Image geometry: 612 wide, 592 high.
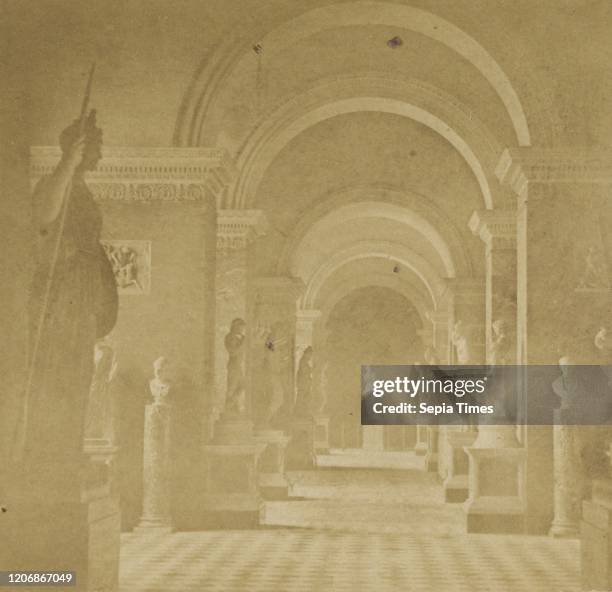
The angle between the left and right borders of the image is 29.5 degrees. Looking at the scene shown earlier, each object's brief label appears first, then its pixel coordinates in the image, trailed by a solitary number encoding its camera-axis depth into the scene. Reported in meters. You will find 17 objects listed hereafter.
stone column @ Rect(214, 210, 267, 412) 19.64
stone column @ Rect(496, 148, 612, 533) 14.45
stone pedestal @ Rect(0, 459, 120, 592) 7.84
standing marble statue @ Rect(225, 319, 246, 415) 16.20
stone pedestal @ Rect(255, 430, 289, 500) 19.45
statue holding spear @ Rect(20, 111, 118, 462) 7.91
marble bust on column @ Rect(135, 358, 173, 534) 14.02
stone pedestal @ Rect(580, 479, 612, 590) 8.44
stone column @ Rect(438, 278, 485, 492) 19.50
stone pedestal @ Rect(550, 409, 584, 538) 14.03
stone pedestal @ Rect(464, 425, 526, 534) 14.83
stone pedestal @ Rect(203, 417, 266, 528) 14.70
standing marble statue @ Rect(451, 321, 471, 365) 18.75
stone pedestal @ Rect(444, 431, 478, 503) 19.44
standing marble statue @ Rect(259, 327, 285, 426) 20.42
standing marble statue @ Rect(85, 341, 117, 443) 13.65
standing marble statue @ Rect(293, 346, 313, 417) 25.09
